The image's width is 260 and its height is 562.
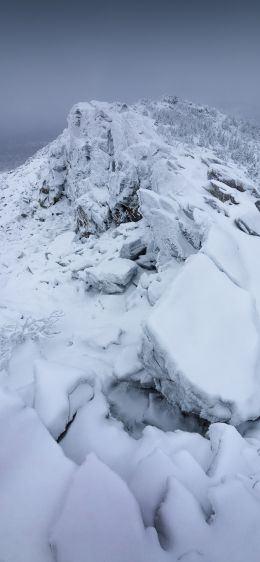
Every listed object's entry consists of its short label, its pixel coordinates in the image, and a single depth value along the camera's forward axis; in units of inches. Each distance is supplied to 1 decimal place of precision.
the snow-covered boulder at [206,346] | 230.1
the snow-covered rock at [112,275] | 453.4
